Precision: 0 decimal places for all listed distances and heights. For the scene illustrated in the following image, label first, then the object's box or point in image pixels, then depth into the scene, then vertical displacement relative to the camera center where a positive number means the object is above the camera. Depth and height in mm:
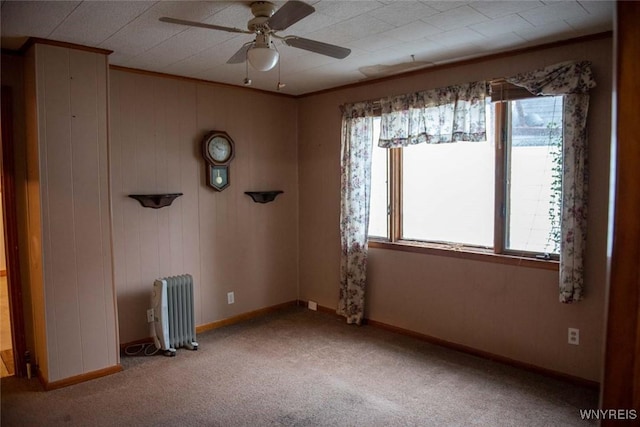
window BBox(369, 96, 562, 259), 3178 -6
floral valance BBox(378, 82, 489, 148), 3385 +592
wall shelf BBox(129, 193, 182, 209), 3695 -79
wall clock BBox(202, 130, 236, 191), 4090 +318
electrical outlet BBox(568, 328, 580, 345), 3020 -1056
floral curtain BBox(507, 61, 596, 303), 2877 +104
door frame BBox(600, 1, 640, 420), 668 -72
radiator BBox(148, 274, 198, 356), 3598 -1058
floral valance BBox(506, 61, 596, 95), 2844 +726
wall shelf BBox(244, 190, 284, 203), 4508 -69
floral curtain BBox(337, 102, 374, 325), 4160 -110
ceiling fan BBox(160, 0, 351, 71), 2093 +779
